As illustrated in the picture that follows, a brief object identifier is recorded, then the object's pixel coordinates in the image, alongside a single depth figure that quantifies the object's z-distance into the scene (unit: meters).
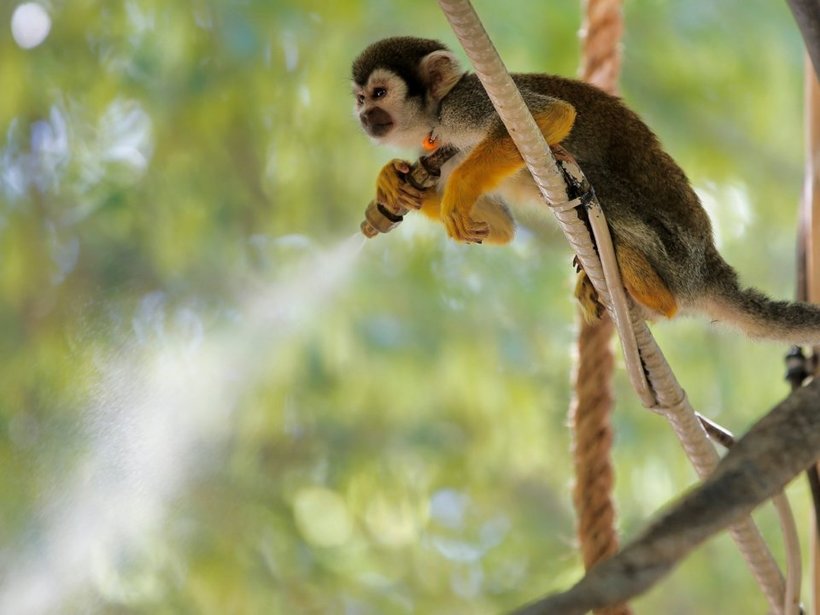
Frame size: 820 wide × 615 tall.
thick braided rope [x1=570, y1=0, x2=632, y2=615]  3.31
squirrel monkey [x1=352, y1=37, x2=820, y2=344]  3.21
